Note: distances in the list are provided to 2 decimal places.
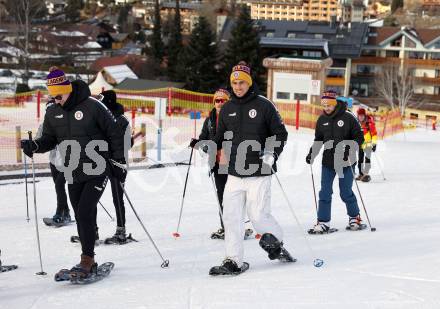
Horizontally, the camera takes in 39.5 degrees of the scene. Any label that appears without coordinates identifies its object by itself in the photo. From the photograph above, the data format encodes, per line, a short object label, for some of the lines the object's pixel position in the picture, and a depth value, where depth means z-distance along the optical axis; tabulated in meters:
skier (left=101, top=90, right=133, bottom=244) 6.76
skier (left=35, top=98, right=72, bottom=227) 7.91
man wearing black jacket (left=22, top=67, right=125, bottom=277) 5.28
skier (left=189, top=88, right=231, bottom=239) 6.98
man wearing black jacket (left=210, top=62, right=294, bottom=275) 5.41
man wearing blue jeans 7.45
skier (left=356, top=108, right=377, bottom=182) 12.10
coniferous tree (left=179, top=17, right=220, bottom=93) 45.94
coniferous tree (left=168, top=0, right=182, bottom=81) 53.16
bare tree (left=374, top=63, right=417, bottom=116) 58.84
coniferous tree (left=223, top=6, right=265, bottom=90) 45.38
